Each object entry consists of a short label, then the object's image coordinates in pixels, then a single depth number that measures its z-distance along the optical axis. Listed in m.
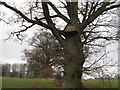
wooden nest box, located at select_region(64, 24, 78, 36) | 9.98
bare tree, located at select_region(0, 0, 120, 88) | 9.69
